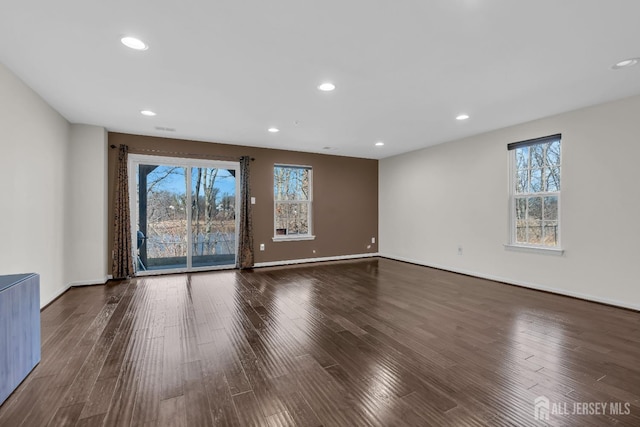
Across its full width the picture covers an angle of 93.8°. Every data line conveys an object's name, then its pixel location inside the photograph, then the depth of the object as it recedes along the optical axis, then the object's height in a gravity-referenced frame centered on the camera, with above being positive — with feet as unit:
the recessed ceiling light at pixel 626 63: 8.83 +4.37
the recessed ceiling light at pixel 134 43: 7.75 +4.47
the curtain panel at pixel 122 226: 16.74 -0.80
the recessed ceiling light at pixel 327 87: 10.55 +4.45
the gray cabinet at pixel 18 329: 6.17 -2.63
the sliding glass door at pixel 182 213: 18.06 -0.13
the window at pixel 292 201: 21.76 +0.69
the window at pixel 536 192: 14.26 +0.86
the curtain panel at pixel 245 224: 19.81 -0.88
